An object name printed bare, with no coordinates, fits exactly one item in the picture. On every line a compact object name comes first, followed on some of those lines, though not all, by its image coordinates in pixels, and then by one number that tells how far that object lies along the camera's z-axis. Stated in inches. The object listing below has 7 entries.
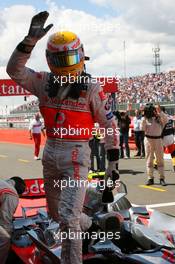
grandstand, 1492.4
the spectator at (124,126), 593.0
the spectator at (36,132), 620.4
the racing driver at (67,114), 133.6
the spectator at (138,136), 616.1
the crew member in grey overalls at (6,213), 142.1
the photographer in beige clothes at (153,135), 379.6
